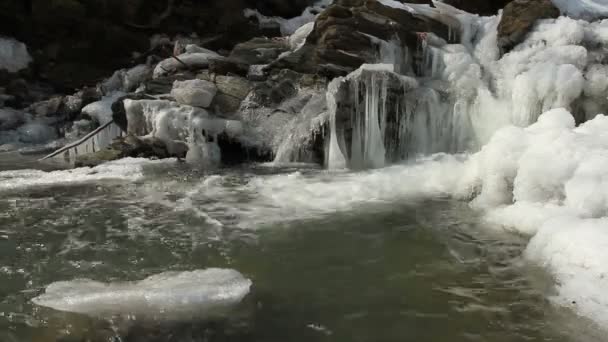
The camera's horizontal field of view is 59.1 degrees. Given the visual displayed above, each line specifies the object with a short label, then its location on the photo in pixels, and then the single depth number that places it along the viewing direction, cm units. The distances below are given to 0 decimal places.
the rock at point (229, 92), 1020
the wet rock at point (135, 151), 1017
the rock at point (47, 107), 1486
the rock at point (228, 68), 1079
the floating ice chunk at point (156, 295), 356
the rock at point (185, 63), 1139
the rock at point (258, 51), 1126
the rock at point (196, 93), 991
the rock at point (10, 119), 1446
